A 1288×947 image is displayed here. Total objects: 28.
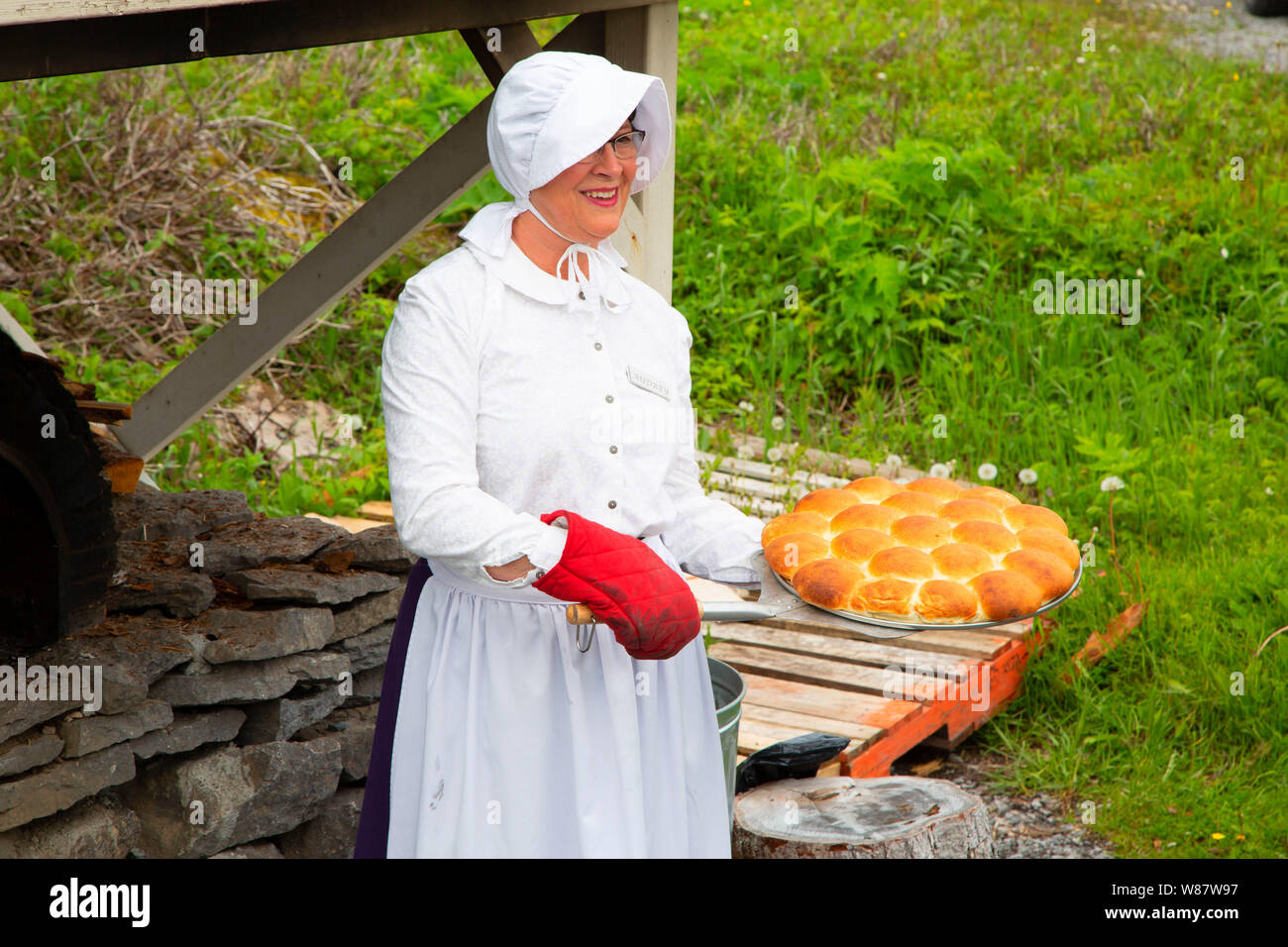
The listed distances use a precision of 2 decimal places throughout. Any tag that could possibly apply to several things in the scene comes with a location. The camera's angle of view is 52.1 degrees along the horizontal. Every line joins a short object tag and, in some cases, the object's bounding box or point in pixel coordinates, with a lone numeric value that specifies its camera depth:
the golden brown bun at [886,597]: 2.64
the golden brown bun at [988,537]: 2.88
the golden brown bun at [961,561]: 2.77
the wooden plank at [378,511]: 5.67
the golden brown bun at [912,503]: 3.07
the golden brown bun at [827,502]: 3.06
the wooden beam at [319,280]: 3.71
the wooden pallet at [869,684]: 4.32
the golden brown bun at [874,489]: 3.20
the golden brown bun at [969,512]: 3.00
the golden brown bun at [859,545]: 2.83
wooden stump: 3.48
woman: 2.24
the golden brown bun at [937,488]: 3.14
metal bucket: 3.28
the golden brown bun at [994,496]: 3.09
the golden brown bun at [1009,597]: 2.67
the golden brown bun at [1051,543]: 2.86
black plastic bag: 3.87
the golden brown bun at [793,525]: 2.84
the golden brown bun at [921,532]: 2.92
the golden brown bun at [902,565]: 2.75
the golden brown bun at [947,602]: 2.65
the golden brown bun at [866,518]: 2.99
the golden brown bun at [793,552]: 2.72
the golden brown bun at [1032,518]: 2.99
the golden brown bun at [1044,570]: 2.73
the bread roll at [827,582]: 2.62
